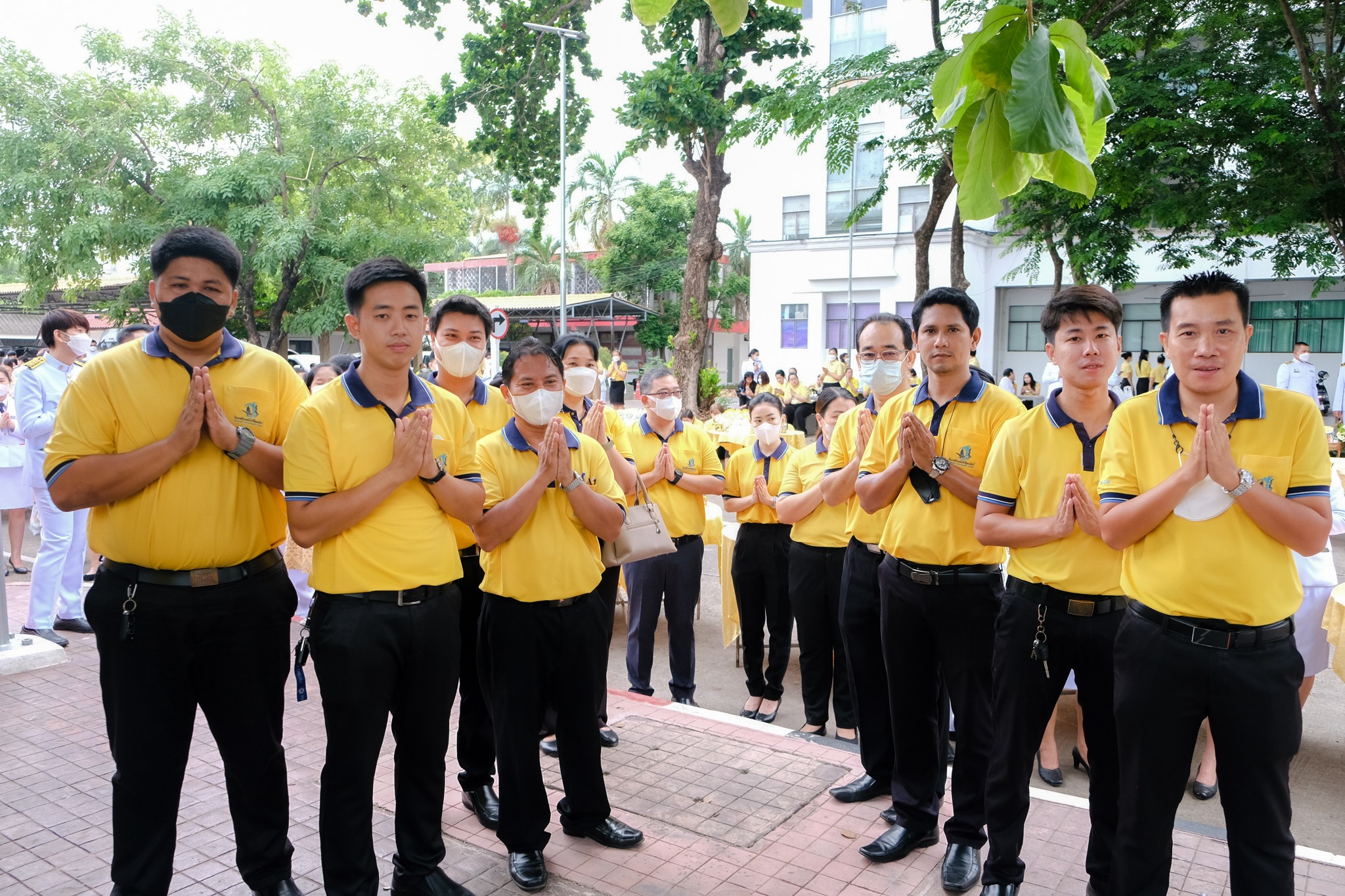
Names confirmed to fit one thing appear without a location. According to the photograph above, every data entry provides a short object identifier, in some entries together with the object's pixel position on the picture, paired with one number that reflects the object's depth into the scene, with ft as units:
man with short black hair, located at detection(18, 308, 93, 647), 21.12
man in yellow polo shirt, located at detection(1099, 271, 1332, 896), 8.98
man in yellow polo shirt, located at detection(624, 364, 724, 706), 18.94
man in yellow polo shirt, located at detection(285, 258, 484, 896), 9.97
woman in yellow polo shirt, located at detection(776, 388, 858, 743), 17.48
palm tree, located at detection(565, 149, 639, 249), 145.79
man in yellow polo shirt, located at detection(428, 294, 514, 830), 13.48
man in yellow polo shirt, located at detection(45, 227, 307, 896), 9.91
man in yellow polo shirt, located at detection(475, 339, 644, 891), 11.60
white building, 95.55
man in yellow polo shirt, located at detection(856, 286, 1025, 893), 11.93
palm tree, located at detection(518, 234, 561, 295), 153.07
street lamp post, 54.85
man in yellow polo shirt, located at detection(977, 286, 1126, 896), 10.64
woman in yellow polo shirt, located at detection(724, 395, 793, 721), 19.11
